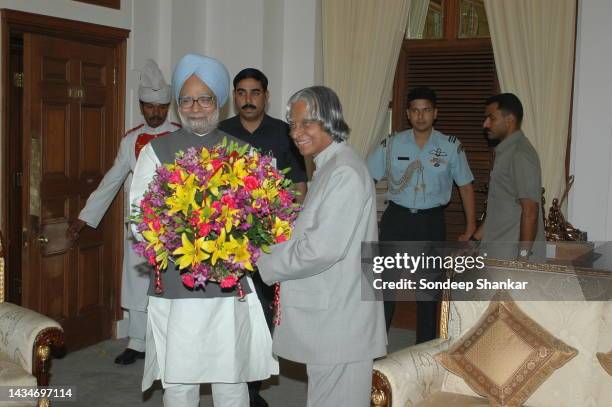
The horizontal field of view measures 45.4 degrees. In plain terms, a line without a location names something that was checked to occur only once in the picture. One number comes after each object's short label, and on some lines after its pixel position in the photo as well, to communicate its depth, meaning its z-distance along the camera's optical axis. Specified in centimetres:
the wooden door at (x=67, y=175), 445
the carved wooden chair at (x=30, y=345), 308
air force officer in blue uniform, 451
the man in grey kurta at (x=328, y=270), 243
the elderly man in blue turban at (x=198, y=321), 256
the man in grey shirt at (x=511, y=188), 385
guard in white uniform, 452
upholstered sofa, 276
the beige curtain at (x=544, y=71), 470
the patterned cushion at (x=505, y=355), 279
